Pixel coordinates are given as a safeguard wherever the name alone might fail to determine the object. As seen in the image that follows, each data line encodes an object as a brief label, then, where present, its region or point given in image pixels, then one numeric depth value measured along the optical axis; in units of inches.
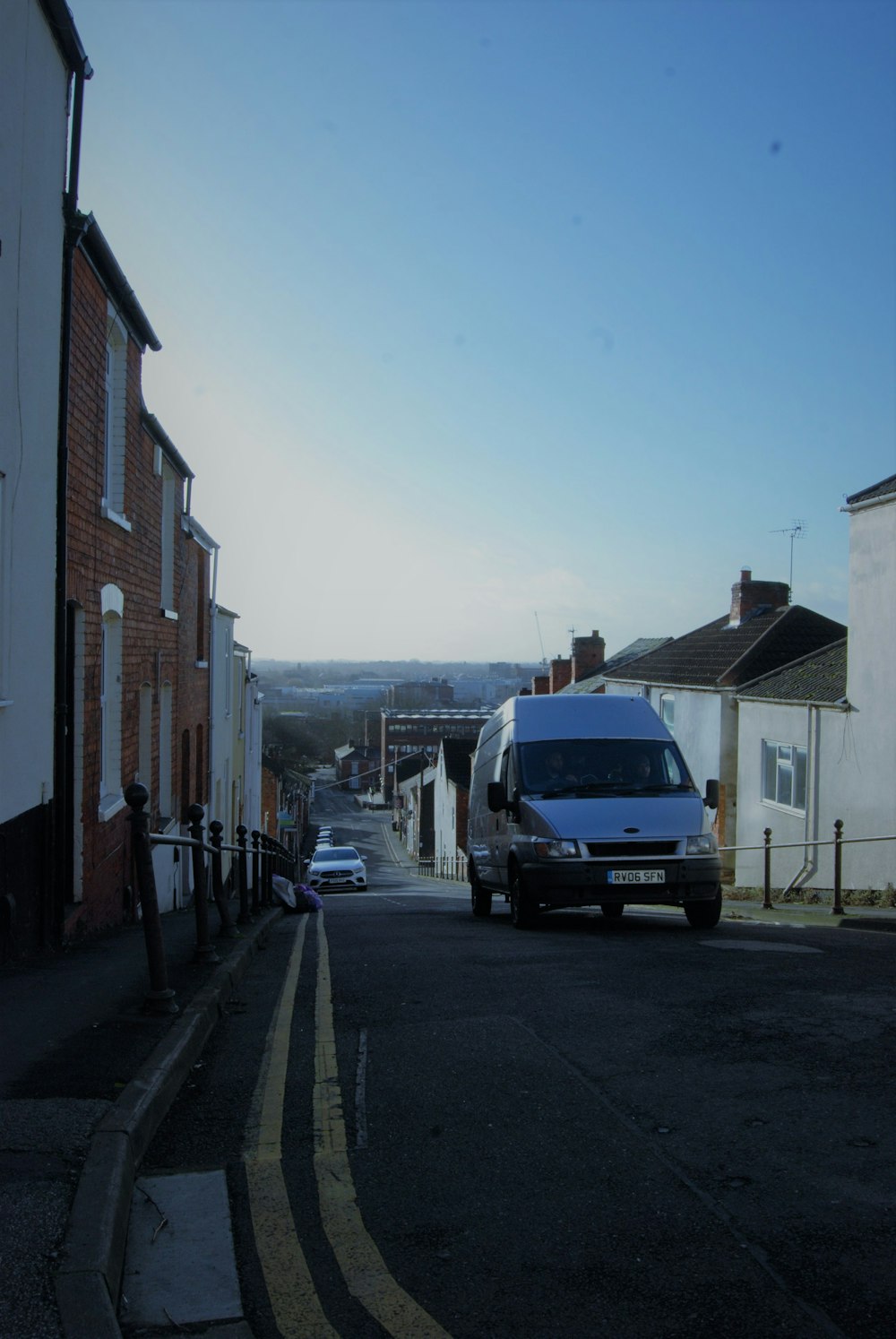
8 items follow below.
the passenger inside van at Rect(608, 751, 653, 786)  490.9
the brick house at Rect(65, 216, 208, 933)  403.2
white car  1518.2
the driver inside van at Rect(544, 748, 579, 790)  491.8
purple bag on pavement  738.2
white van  448.5
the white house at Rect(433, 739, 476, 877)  1863.9
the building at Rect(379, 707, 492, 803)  3887.8
